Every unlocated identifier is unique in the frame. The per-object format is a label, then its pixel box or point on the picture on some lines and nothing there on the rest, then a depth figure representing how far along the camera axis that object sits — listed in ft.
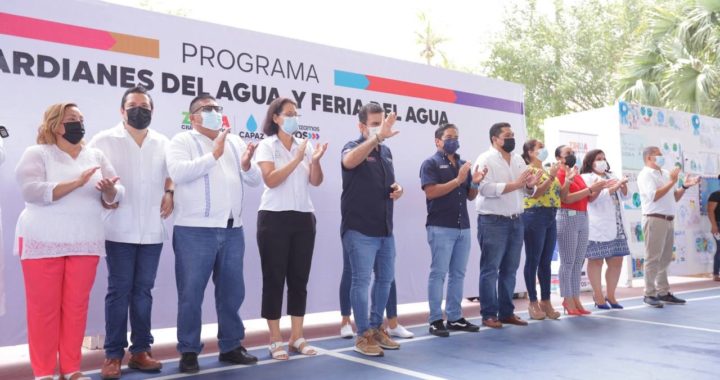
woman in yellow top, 16.35
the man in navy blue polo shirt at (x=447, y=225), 14.51
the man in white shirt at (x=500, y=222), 15.28
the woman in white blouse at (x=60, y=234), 9.72
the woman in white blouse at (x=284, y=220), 11.95
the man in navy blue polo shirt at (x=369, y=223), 12.44
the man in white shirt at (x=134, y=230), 10.69
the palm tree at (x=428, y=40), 85.76
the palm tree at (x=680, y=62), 30.83
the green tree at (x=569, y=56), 55.21
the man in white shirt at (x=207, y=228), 10.91
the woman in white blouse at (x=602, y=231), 18.34
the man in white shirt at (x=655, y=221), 19.27
